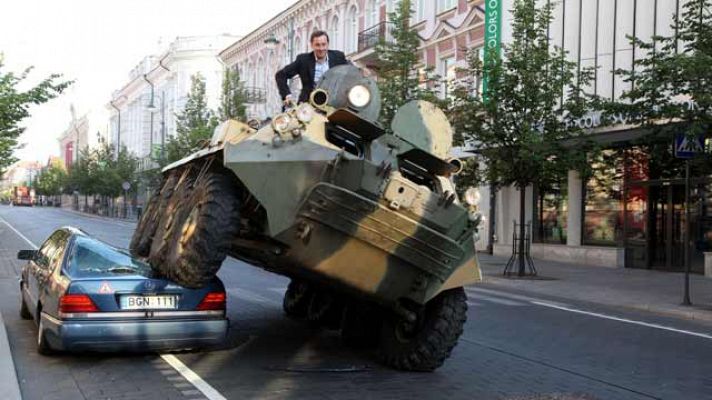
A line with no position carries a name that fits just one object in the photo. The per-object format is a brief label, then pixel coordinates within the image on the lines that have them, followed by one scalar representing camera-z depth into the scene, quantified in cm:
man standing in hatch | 824
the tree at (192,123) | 4147
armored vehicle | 644
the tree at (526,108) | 1897
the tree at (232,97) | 4034
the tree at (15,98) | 2153
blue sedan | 705
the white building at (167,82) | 7000
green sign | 2772
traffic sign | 1402
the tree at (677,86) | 1300
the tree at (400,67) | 2323
